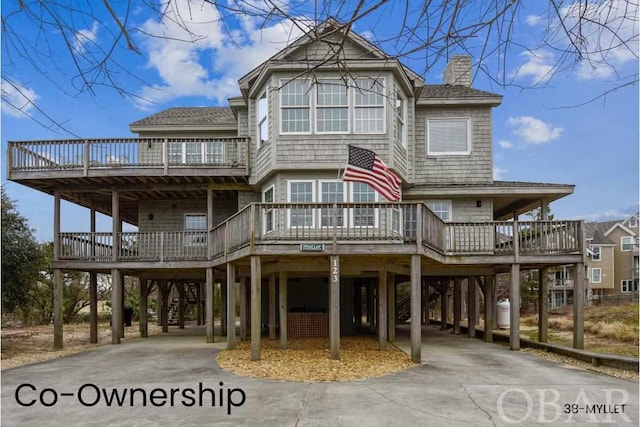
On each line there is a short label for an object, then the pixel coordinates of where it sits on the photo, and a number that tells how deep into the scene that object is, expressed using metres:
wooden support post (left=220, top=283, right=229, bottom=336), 21.64
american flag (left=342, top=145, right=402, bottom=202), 13.09
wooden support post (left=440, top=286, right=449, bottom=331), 23.19
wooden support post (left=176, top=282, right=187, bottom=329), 26.41
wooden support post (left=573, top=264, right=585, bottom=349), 14.89
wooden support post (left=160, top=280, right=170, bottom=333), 23.52
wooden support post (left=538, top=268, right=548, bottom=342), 16.75
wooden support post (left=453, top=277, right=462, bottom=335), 20.54
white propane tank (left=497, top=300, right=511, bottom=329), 25.14
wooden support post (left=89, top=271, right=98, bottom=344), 19.36
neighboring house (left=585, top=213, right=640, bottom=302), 54.81
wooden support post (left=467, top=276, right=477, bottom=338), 19.59
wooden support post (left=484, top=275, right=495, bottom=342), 17.91
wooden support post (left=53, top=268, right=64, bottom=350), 17.78
